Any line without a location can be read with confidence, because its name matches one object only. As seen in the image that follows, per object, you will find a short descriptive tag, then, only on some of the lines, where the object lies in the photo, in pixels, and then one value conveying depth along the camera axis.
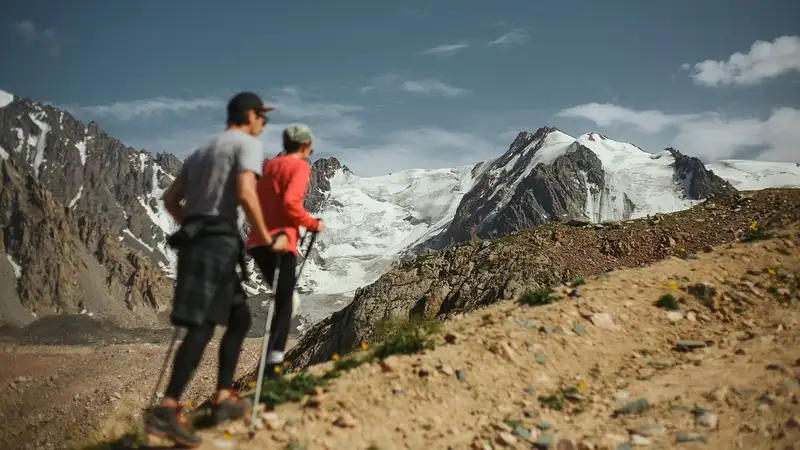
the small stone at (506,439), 6.26
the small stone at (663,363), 8.26
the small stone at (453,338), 8.34
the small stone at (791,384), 6.69
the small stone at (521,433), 6.36
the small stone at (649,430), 6.28
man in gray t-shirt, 5.22
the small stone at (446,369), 7.36
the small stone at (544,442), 6.19
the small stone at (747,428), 5.98
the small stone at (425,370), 7.27
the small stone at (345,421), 6.12
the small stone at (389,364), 7.35
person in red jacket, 6.08
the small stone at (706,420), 6.25
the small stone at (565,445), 6.12
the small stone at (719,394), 6.72
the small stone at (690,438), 5.99
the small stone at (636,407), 6.87
